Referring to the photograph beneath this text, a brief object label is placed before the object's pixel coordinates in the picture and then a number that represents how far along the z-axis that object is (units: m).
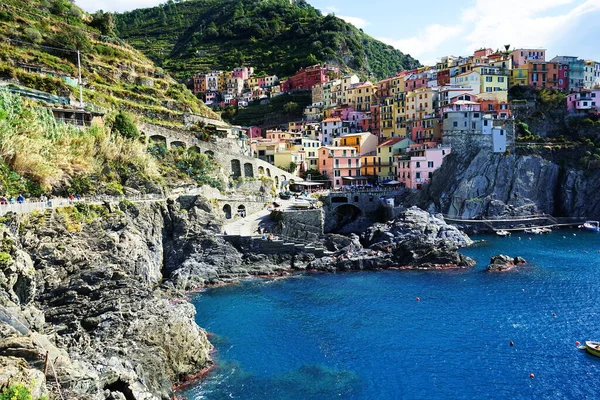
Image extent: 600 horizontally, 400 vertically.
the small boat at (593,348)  30.19
